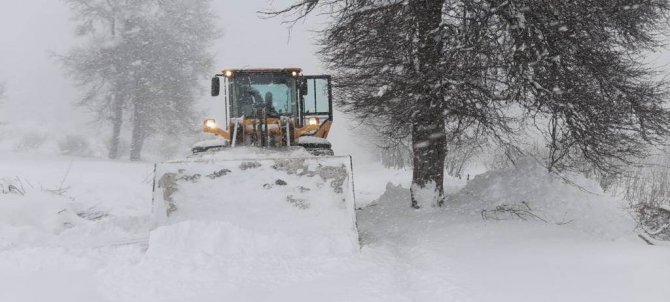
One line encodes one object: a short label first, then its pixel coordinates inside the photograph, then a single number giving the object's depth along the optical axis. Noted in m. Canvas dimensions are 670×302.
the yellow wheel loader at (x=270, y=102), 8.77
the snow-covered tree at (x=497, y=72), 6.36
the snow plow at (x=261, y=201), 5.57
